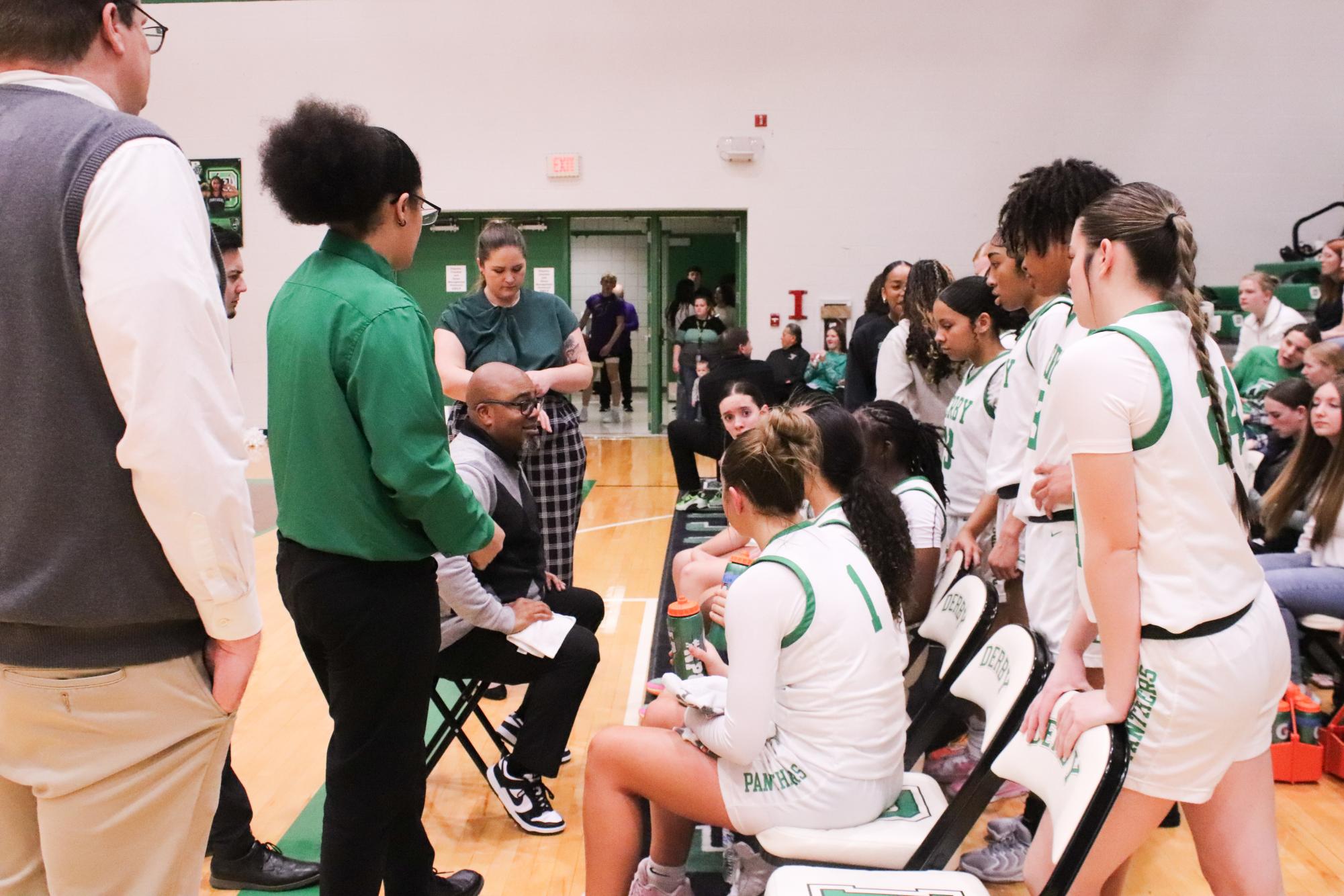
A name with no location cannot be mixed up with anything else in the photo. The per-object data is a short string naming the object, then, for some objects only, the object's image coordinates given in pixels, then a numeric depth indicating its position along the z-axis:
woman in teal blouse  3.28
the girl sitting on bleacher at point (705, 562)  3.52
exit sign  9.58
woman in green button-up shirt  1.70
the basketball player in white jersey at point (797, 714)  1.75
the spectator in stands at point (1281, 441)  3.80
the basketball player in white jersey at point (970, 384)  2.94
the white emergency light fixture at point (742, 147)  9.42
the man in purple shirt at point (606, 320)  10.37
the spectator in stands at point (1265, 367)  5.38
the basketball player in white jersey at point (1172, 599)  1.46
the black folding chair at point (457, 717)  2.68
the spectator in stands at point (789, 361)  8.77
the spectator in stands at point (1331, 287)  6.82
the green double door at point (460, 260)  10.04
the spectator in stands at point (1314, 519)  3.13
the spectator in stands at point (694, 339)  9.46
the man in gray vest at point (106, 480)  1.13
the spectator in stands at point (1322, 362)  4.08
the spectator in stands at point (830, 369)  8.81
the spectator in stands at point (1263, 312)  6.95
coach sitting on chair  2.64
